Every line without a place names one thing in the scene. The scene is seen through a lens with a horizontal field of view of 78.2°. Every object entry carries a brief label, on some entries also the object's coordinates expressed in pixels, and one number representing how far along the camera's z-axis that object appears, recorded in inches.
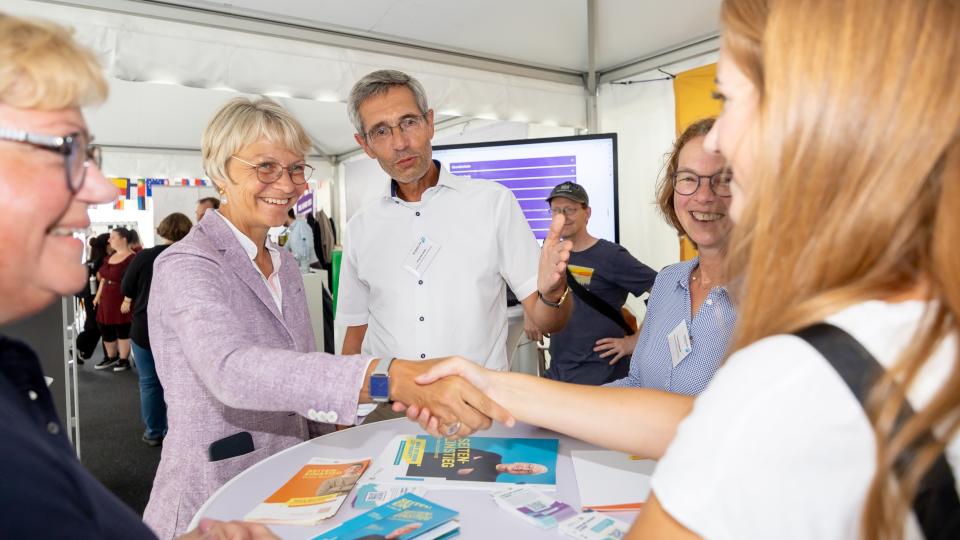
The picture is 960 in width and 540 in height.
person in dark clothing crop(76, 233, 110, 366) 335.6
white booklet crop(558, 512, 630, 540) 47.6
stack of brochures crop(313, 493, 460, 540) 46.7
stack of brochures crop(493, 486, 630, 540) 48.1
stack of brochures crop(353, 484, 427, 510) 54.0
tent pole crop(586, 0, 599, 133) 189.9
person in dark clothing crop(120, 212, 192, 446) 199.0
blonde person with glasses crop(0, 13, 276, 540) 28.2
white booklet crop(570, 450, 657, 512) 53.8
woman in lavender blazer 59.9
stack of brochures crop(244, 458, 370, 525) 51.6
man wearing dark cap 140.6
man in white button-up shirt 101.1
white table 49.4
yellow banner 197.0
